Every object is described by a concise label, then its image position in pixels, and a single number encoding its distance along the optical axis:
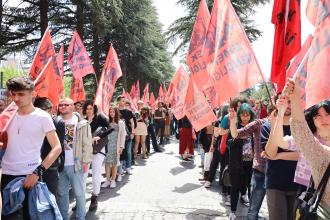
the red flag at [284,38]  3.91
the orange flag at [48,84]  5.55
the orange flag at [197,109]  7.84
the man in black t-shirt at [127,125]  9.88
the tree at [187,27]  26.03
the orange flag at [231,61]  5.16
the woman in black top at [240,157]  5.82
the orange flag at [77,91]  9.34
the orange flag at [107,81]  7.42
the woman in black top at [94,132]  6.56
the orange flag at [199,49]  6.81
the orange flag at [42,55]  6.48
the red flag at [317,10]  2.93
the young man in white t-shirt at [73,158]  5.22
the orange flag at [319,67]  2.80
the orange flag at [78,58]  9.45
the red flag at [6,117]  3.69
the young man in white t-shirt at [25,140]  3.61
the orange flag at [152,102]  25.05
